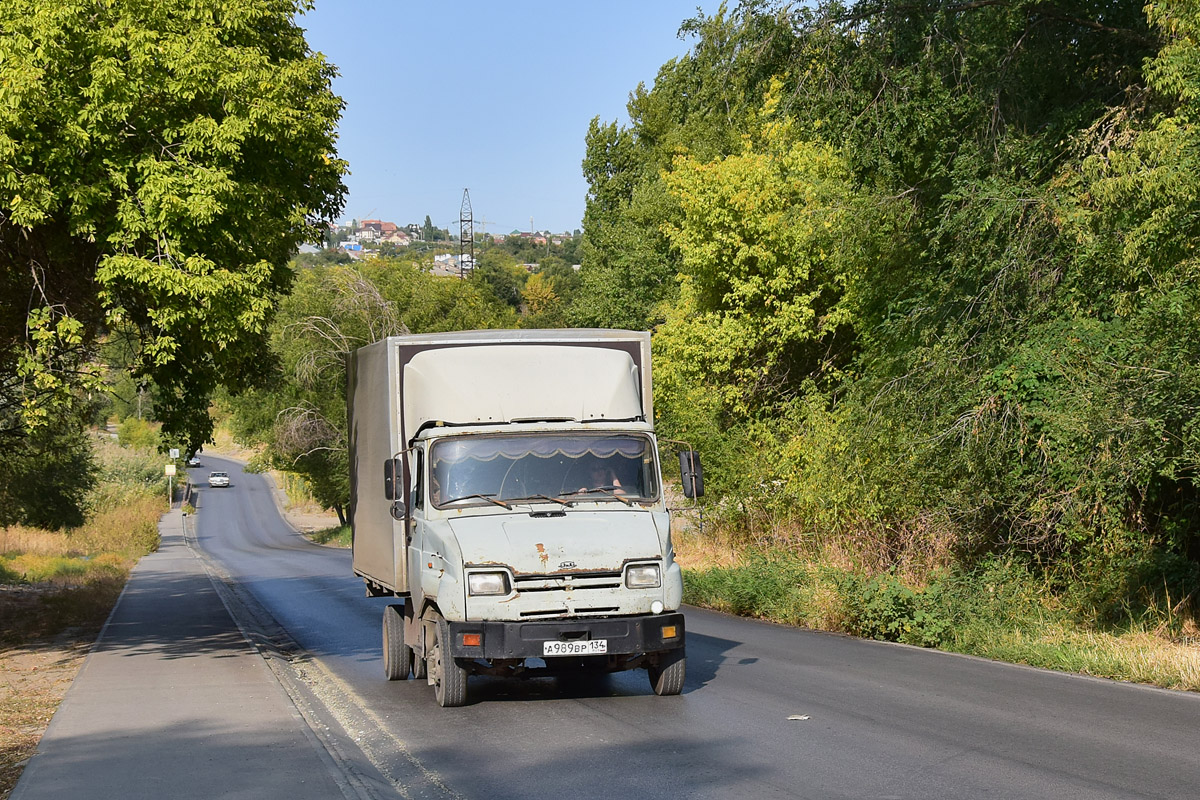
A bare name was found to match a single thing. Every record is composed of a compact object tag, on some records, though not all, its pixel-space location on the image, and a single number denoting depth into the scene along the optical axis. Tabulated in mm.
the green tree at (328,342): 52688
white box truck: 10289
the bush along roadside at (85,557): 21594
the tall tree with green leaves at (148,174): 12586
